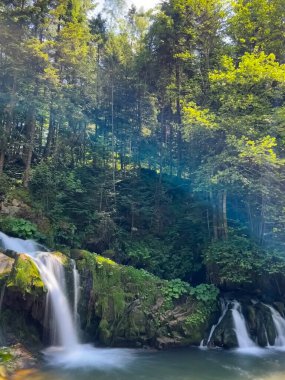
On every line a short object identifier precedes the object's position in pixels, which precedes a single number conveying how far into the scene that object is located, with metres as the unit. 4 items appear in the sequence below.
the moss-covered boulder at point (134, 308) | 10.79
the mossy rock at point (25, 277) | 9.30
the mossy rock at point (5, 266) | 9.49
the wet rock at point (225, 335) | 11.34
